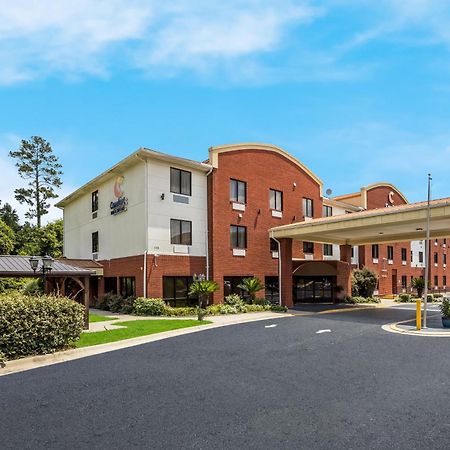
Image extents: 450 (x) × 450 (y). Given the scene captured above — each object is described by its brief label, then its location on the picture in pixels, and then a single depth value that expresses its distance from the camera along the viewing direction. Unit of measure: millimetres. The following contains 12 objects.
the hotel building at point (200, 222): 24812
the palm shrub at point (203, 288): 23594
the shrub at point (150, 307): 23125
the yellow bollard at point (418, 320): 17609
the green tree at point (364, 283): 36250
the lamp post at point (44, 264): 15148
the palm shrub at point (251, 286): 26484
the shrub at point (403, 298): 36875
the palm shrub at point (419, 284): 40469
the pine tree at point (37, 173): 56281
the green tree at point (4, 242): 39156
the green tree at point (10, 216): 69450
